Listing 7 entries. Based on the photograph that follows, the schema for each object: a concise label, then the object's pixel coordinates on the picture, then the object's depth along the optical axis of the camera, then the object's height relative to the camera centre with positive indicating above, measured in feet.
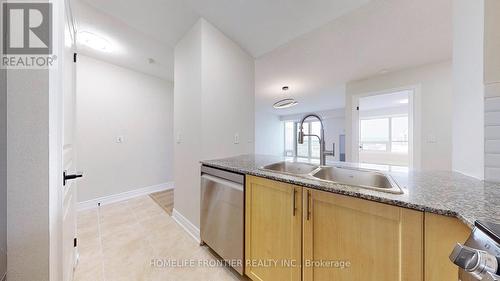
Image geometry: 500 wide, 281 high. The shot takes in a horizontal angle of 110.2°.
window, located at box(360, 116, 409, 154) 19.08 +0.68
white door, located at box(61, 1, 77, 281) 3.23 -0.27
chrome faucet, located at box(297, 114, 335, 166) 4.87 -0.26
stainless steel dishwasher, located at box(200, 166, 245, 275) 4.34 -2.03
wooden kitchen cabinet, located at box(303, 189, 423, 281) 2.17 -1.45
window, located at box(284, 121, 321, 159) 25.79 +0.14
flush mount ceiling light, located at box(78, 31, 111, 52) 7.18 +4.27
